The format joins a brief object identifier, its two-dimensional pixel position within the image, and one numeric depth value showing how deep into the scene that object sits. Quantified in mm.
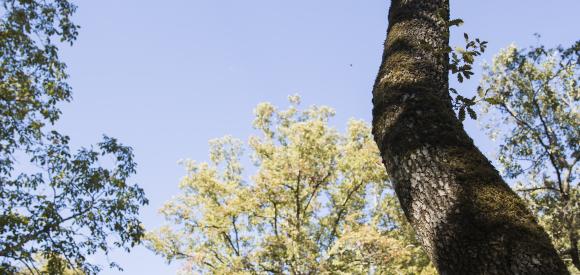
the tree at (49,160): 7316
